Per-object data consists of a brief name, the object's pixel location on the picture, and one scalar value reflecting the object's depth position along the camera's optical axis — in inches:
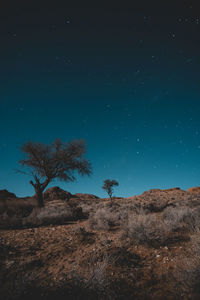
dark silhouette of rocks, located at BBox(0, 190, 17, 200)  1182.1
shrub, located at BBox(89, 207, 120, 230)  235.6
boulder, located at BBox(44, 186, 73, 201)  1154.7
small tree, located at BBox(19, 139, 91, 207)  621.0
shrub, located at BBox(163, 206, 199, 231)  196.9
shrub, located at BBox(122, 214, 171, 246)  163.6
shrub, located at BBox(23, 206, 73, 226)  277.3
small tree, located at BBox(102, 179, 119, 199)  1812.3
